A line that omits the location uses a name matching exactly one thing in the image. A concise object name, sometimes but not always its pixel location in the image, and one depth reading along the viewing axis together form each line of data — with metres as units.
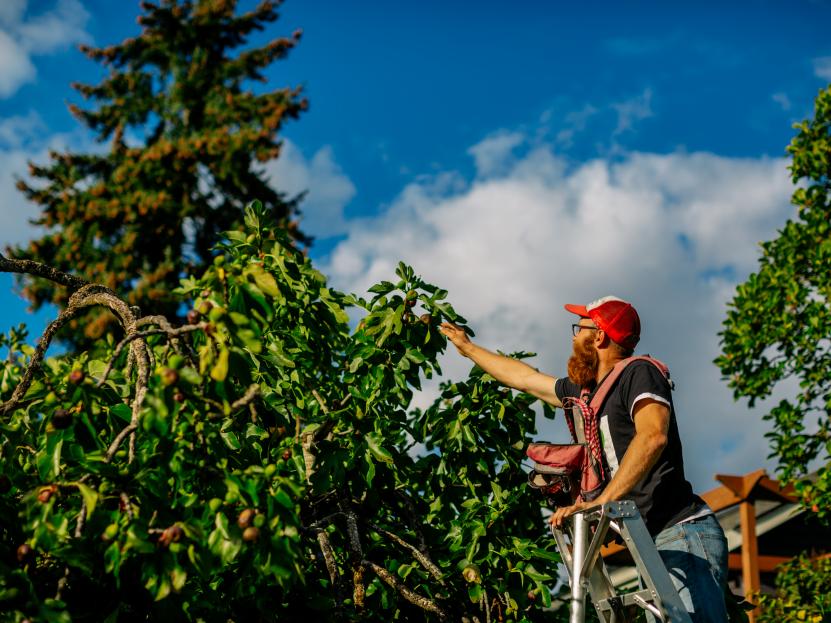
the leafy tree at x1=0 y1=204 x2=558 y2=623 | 2.27
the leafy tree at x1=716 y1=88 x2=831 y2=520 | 7.73
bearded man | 3.04
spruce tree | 18.27
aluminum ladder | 2.83
